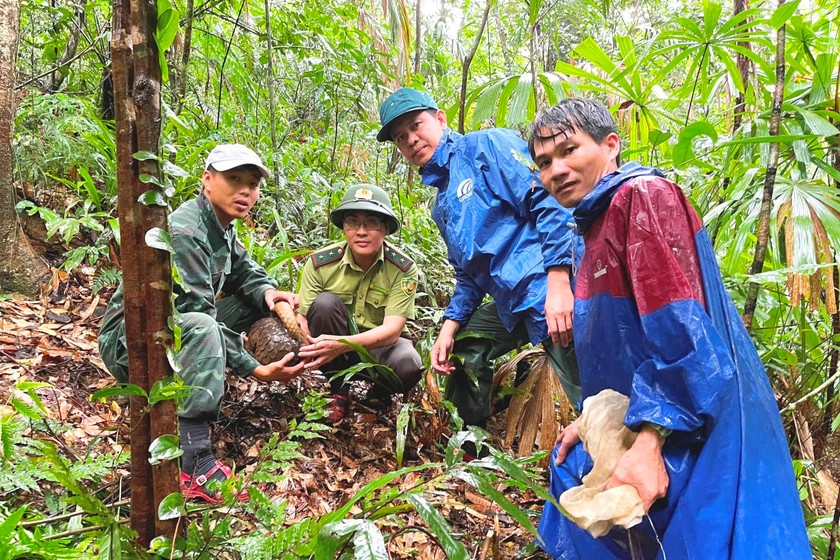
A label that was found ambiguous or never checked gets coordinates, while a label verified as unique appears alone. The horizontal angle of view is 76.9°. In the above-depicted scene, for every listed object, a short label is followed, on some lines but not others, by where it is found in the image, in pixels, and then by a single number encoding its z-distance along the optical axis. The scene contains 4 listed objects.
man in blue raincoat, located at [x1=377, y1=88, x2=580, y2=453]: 2.40
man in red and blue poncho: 1.24
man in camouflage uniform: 2.24
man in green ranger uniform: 3.06
